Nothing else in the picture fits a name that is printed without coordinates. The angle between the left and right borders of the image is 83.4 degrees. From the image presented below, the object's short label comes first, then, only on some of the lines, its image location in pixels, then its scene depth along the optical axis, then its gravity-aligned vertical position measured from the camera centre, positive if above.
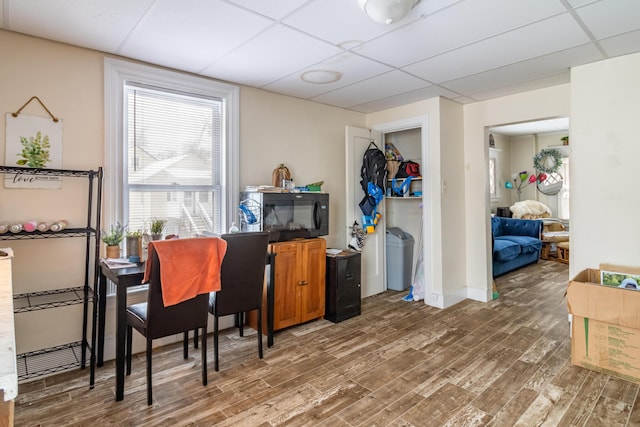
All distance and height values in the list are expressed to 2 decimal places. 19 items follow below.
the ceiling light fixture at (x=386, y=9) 1.91 +1.14
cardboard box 2.38 -0.77
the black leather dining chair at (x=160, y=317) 2.11 -0.60
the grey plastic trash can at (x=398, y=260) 4.63 -0.54
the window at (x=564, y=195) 7.14 +0.45
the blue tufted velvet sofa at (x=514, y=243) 5.30 -0.40
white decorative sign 2.34 +0.49
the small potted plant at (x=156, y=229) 2.73 -0.07
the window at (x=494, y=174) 7.37 +0.90
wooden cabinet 3.20 -0.57
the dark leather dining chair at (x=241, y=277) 2.52 -0.42
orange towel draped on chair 2.11 -0.28
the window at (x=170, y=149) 2.74 +0.60
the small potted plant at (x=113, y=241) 2.55 -0.14
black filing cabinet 3.49 -0.67
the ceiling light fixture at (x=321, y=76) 3.09 +1.27
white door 4.21 +0.08
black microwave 3.14 +0.05
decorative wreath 7.14 +1.16
